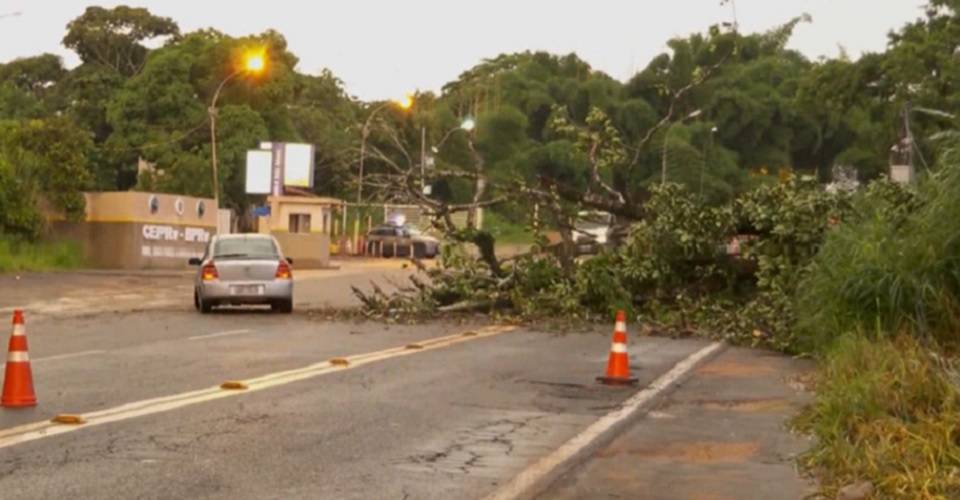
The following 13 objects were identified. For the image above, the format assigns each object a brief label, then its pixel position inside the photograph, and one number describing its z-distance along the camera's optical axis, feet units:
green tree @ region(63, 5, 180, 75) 246.88
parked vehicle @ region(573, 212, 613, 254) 85.20
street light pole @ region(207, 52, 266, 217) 170.93
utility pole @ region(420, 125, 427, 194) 85.35
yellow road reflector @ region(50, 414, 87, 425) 34.99
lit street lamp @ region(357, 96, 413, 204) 86.15
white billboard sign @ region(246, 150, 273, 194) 199.72
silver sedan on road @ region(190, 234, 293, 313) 84.58
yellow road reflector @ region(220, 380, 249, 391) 43.42
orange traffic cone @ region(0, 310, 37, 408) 37.88
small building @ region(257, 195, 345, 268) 218.59
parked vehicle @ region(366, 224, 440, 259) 231.91
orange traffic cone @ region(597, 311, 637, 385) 47.50
